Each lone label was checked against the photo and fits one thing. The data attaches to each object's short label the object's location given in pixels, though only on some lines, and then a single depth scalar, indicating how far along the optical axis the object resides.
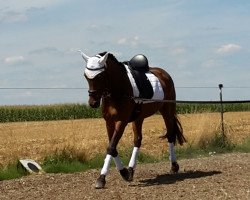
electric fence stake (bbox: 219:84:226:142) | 15.00
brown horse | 8.47
